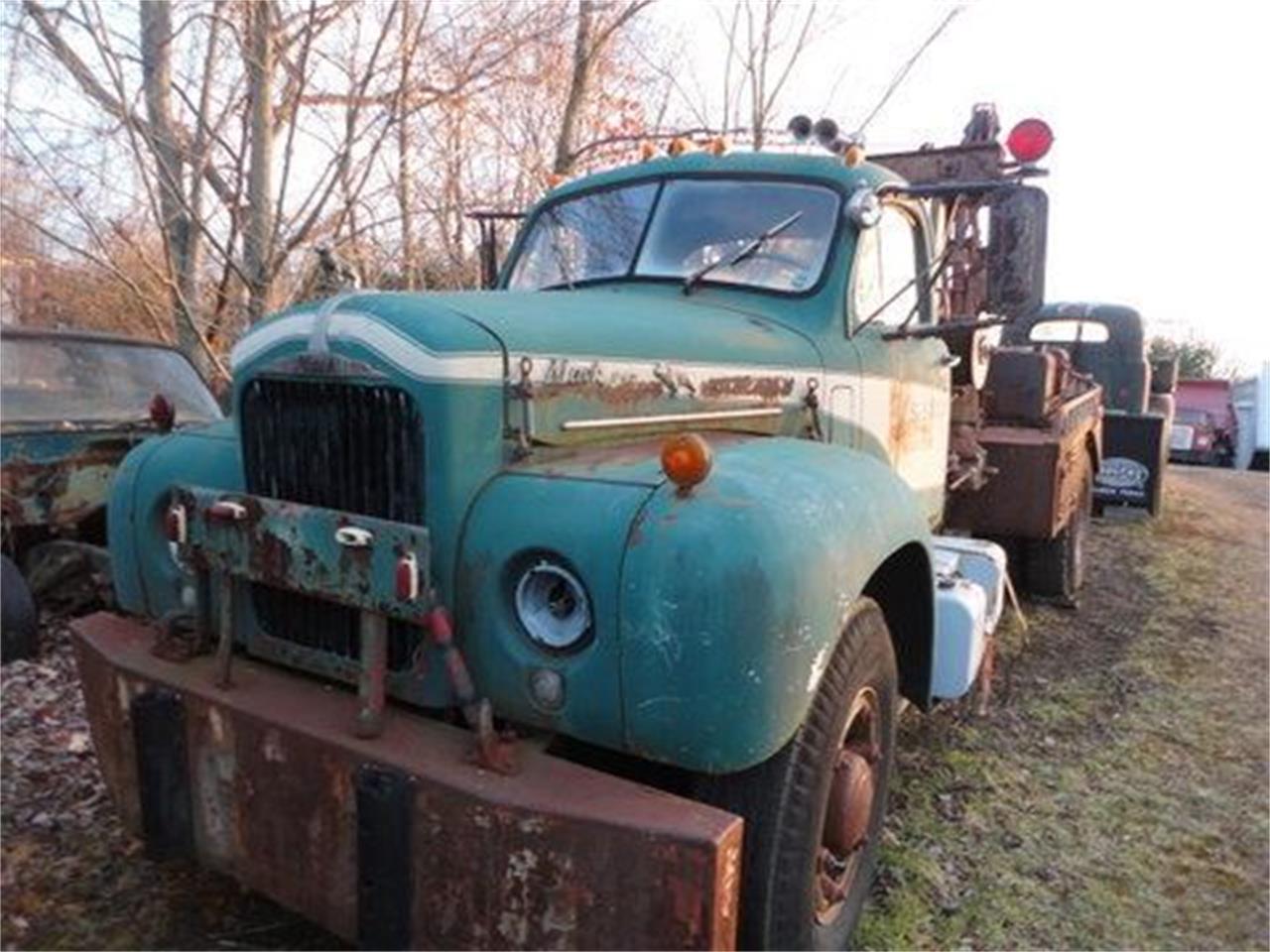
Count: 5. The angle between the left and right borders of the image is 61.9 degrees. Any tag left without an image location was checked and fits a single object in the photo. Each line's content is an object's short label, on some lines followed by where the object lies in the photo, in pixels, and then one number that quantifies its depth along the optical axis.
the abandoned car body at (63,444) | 5.21
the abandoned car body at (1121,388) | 9.83
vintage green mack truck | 2.21
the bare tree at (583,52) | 10.94
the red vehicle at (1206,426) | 23.03
